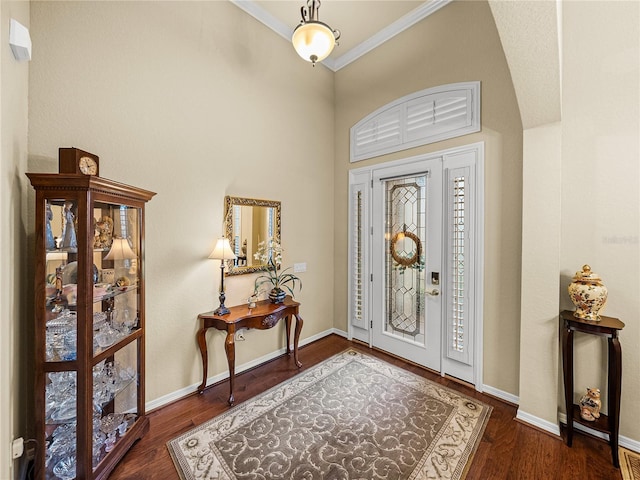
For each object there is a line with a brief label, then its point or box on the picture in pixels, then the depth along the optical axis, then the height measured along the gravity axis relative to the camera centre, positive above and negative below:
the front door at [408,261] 2.79 -0.28
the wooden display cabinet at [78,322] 1.40 -0.50
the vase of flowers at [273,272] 2.89 -0.42
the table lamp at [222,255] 2.41 -0.17
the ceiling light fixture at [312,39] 1.96 +1.55
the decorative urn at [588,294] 1.81 -0.40
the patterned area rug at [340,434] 1.66 -1.49
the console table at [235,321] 2.31 -0.81
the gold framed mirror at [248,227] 2.70 +0.11
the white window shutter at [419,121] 2.56 +1.35
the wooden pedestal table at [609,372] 1.72 -0.94
